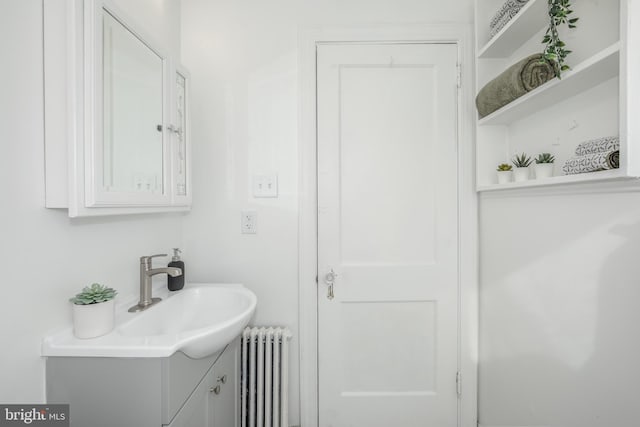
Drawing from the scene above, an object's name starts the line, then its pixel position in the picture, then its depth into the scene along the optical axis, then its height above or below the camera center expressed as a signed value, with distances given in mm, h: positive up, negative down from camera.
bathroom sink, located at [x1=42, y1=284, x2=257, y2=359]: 819 -369
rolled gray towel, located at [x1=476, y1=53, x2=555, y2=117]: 1074 +501
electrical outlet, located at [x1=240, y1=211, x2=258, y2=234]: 1604 -48
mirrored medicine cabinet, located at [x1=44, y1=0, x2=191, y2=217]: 827 +316
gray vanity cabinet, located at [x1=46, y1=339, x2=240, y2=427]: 820 -483
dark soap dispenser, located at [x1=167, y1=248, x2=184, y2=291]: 1337 -291
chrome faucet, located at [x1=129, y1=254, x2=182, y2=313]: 1126 -258
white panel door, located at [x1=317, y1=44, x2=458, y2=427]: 1577 -117
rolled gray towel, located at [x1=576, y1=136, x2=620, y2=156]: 843 +195
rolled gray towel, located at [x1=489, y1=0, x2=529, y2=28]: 1210 +849
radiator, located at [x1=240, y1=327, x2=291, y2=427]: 1470 -810
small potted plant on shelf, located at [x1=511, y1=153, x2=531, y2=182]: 1236 +176
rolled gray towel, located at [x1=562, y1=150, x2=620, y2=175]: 831 +145
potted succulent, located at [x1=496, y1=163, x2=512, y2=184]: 1342 +176
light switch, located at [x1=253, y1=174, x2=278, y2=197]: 1590 +146
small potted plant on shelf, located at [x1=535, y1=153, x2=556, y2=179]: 1109 +170
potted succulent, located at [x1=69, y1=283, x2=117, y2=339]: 860 -285
